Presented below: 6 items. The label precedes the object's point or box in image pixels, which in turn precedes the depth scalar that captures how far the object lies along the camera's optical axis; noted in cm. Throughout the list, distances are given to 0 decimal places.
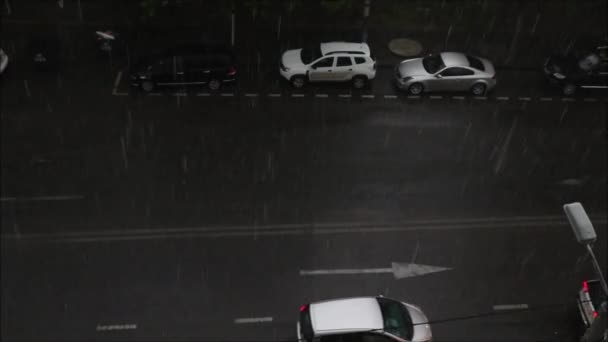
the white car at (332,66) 2164
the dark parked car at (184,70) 2117
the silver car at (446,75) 2156
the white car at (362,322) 1312
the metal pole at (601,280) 934
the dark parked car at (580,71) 2166
